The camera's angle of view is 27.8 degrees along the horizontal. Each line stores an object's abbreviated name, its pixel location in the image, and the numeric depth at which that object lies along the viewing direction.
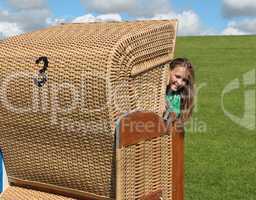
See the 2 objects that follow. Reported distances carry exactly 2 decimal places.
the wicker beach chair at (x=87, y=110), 3.03
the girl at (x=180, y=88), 3.59
